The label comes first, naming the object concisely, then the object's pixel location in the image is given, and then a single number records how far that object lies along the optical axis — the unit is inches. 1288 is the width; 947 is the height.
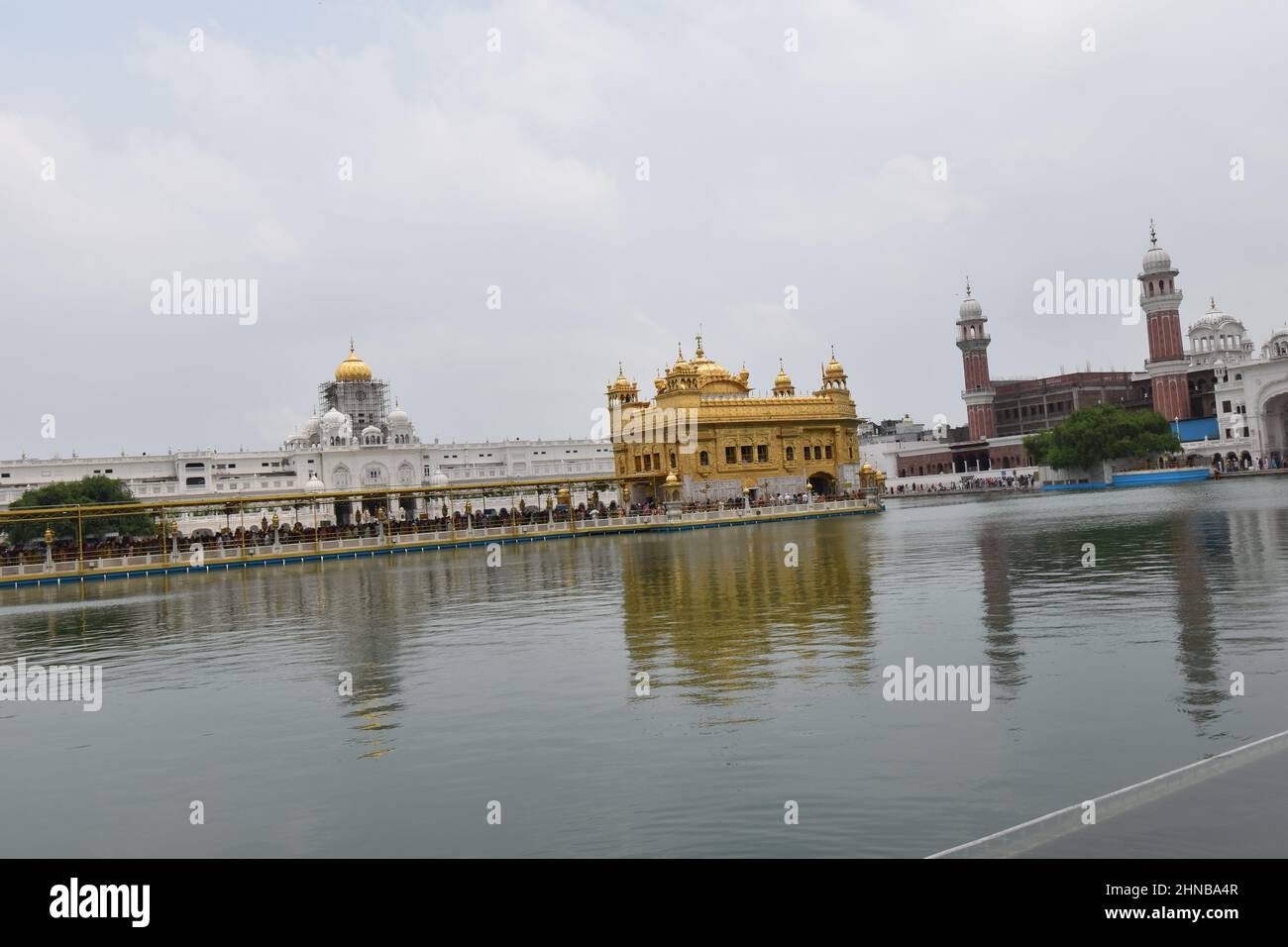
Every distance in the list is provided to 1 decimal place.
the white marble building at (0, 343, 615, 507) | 3587.6
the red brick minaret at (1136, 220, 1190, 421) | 3912.4
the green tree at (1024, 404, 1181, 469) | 3410.4
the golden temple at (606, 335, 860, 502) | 2746.1
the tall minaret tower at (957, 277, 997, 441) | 4717.0
